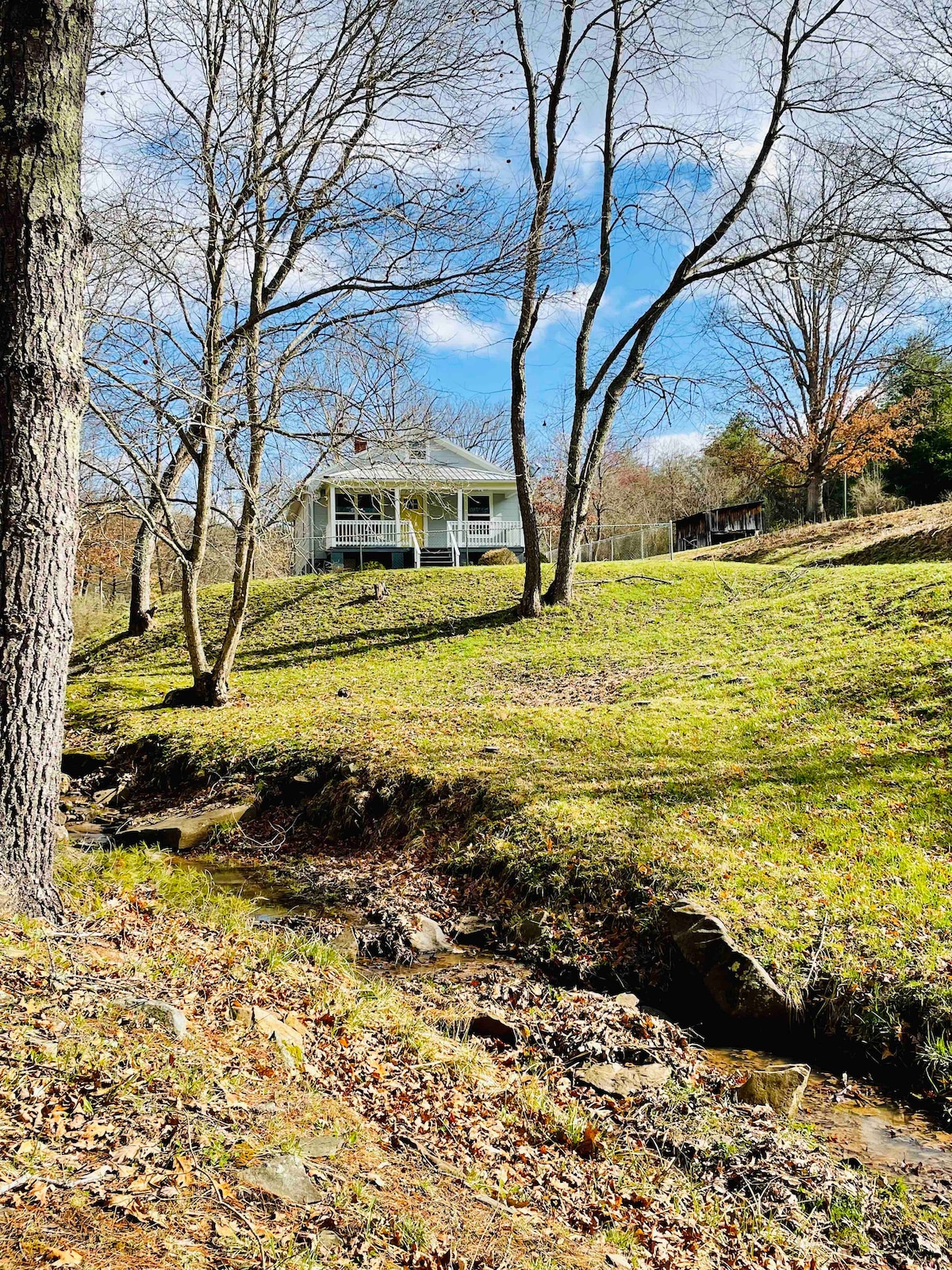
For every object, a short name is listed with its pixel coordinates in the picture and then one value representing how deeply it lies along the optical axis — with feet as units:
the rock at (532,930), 19.60
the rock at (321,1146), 9.26
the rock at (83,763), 36.01
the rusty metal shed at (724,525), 112.37
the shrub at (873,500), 89.04
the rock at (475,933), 20.06
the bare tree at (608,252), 45.03
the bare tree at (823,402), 93.25
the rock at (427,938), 19.44
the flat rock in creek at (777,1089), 13.42
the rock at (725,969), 15.89
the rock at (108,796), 32.71
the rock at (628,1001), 16.65
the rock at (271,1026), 11.91
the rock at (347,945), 18.36
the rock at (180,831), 27.02
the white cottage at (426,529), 88.99
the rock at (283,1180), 8.27
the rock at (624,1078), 13.69
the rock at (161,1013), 10.56
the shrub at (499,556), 84.48
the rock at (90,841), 25.15
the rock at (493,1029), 15.06
